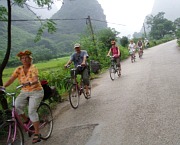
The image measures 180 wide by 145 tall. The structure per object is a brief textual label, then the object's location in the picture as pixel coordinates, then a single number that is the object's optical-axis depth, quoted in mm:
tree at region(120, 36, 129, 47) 26133
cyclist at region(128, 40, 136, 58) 14982
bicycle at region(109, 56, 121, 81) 8950
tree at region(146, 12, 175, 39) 66932
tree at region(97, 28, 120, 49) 18153
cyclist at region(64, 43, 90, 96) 5723
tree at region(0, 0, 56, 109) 4936
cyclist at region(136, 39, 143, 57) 17135
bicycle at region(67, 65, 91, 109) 5443
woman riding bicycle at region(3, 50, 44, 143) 3571
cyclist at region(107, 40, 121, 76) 9175
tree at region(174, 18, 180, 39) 70766
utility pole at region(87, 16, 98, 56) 14613
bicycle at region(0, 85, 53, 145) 3171
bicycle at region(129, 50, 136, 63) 14885
